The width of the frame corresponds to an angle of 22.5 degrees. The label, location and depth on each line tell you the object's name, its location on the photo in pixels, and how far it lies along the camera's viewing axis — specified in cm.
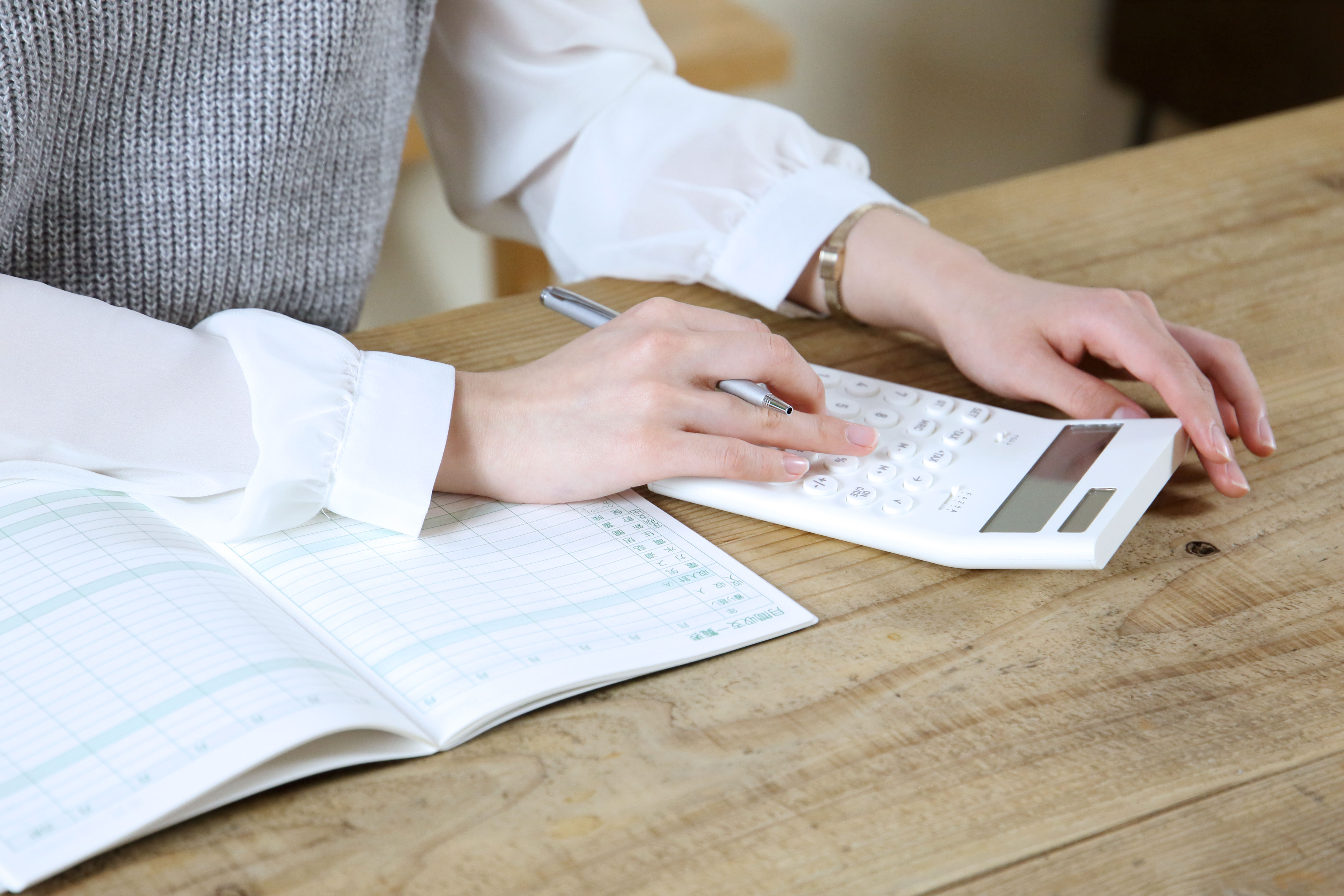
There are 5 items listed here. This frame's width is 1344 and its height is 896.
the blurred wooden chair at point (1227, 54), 352
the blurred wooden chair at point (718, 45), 255
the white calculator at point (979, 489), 126
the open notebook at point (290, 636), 115
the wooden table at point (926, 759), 114
